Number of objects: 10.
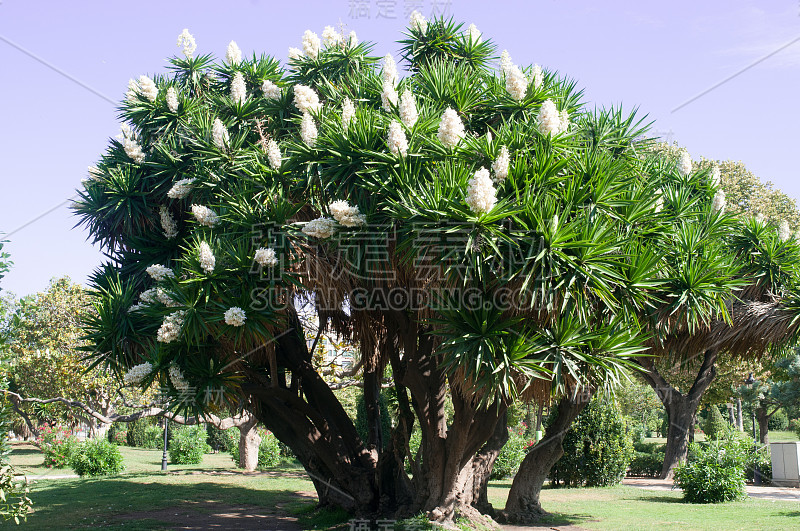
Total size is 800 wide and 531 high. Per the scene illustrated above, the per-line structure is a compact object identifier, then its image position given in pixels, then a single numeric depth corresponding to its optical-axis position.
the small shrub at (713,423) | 29.91
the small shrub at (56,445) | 21.61
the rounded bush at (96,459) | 19.67
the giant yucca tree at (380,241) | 7.78
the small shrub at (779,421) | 50.56
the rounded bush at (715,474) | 13.64
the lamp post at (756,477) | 19.41
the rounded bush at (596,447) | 17.03
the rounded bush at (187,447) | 24.88
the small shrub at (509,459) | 20.16
